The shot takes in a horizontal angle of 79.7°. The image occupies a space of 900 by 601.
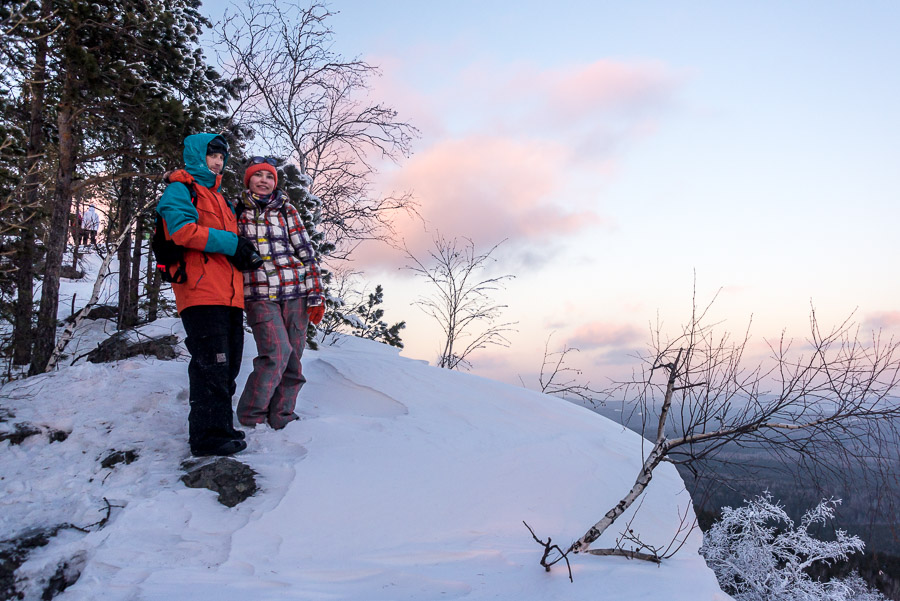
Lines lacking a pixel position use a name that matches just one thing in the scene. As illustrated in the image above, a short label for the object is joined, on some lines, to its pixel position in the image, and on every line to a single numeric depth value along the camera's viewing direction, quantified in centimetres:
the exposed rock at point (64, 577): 246
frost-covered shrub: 1055
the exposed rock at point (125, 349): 664
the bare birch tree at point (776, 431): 278
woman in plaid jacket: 406
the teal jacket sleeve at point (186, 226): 351
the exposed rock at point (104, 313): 1014
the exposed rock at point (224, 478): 325
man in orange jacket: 360
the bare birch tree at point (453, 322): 1275
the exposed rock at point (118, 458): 363
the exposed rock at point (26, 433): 393
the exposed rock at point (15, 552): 245
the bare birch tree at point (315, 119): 1184
